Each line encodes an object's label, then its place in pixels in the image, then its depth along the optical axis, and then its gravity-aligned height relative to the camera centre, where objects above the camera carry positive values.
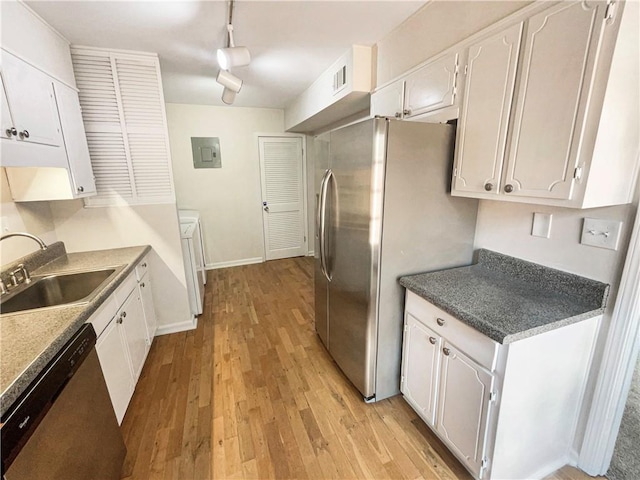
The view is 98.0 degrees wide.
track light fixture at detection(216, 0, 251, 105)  1.77 +0.81
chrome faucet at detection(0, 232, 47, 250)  1.36 -0.25
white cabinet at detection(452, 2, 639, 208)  0.94 +0.28
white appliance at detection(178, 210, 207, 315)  2.81 -0.83
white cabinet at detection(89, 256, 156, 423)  1.48 -0.95
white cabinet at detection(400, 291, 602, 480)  1.16 -0.96
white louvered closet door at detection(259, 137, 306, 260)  4.54 -0.23
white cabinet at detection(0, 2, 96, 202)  1.41 +0.39
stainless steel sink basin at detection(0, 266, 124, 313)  1.63 -0.64
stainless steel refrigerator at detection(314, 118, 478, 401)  1.54 -0.26
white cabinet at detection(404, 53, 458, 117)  1.51 +0.55
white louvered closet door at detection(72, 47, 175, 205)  2.12 +0.46
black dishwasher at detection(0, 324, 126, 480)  0.78 -0.79
